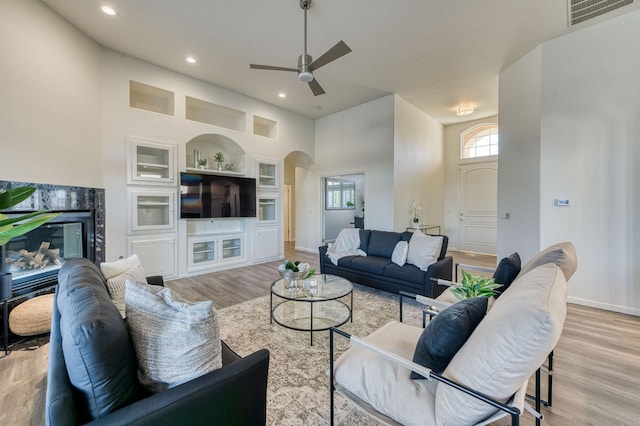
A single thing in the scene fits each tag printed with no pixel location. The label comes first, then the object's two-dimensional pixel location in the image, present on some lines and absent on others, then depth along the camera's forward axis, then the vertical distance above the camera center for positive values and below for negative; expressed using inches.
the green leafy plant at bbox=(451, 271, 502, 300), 67.6 -20.7
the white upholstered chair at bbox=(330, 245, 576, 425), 35.1 -25.8
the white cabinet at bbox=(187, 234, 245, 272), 188.2 -30.5
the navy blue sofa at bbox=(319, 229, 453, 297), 129.8 -32.4
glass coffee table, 101.9 -45.2
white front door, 257.1 +2.2
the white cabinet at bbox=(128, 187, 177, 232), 159.8 +1.3
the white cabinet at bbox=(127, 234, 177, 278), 161.5 -26.4
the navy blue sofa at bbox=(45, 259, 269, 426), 33.7 -25.5
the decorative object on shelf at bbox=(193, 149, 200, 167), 193.3 +39.3
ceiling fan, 101.7 +61.3
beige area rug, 64.8 -48.8
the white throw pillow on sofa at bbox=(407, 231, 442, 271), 133.4 -21.5
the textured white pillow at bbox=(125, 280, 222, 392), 41.8 -20.8
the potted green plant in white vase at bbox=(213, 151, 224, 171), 204.8 +40.6
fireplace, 98.2 -12.1
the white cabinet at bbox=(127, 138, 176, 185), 158.6 +31.4
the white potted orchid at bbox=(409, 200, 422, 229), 230.4 -0.9
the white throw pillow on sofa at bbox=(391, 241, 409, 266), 141.7 -24.2
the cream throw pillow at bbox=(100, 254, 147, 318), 70.7 -19.1
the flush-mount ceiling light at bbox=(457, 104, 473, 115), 225.8 +87.0
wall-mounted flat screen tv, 180.1 +10.9
